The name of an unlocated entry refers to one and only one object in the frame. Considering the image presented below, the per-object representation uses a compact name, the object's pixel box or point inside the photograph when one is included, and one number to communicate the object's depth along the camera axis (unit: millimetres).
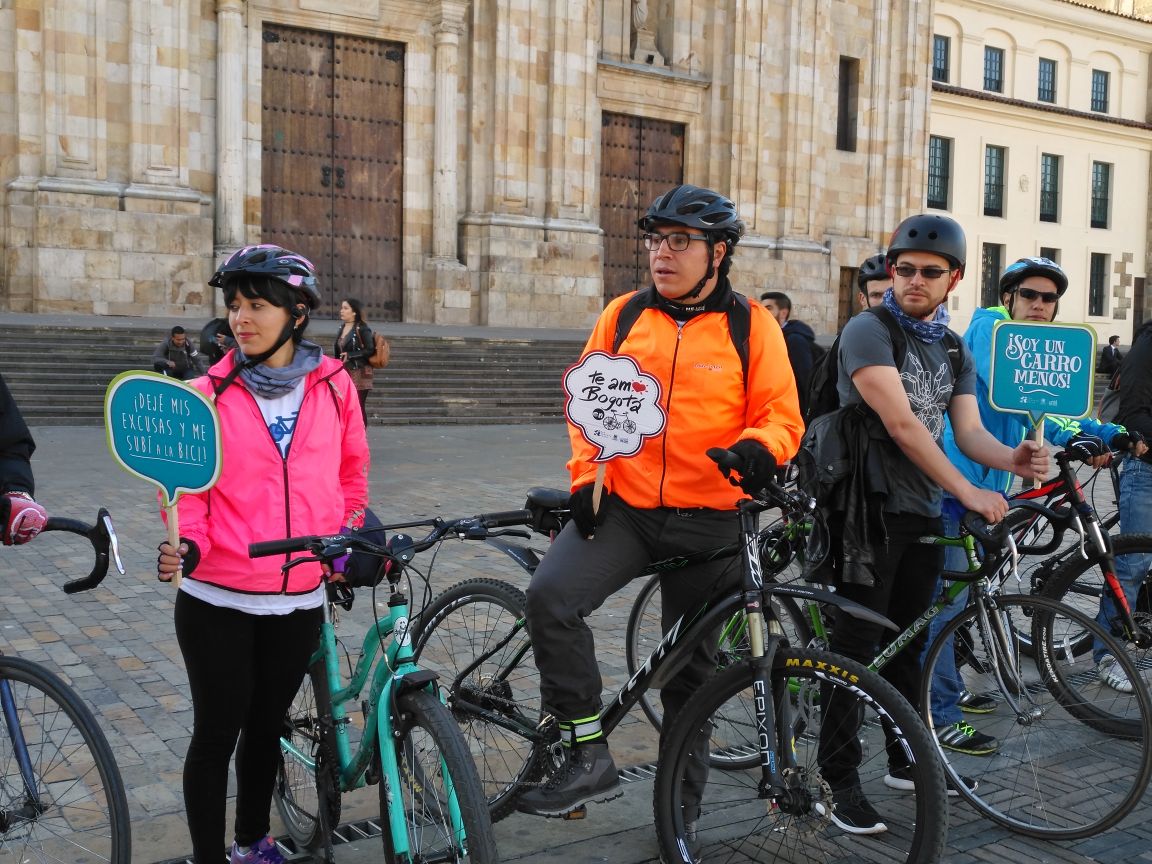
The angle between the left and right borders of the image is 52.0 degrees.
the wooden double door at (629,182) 27531
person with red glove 3121
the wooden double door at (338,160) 23219
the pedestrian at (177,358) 14938
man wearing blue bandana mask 4062
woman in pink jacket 3230
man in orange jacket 3520
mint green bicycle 2779
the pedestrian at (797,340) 8852
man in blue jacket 5004
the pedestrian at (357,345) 13492
